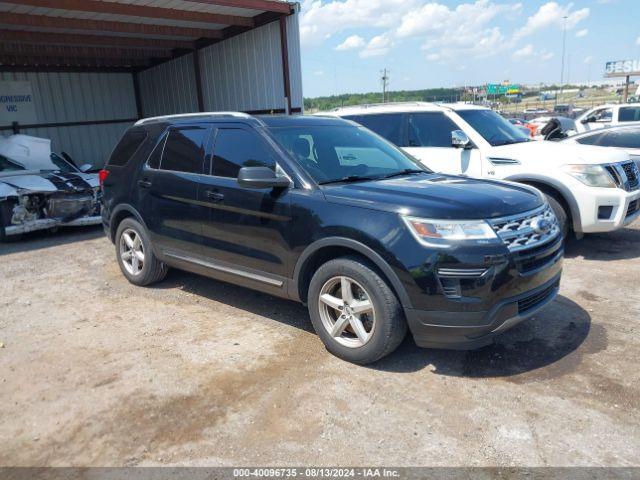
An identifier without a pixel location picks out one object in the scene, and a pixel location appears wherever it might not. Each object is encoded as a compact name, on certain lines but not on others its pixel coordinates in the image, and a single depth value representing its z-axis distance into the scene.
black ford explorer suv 3.32
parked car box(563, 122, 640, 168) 8.62
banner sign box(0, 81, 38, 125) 14.98
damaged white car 7.94
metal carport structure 10.55
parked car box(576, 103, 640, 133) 13.58
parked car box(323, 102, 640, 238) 6.09
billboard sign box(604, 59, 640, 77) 57.46
